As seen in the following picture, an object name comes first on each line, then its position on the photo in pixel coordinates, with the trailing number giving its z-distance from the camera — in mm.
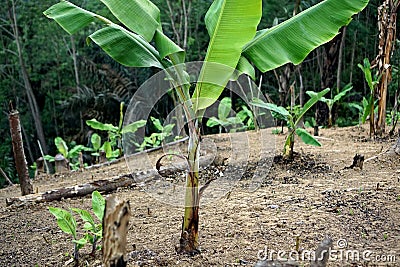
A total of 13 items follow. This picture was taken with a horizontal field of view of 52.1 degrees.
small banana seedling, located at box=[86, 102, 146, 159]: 5777
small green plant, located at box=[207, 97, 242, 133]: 6081
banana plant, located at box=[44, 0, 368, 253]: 2295
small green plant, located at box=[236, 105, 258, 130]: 7048
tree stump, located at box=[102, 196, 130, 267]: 1554
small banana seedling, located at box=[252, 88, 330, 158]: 3852
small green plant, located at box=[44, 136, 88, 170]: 6480
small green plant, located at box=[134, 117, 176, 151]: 6218
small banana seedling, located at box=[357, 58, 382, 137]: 4949
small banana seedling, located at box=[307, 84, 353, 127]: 5874
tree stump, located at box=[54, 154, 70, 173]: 6695
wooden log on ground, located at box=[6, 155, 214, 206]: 3859
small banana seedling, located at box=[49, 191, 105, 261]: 2330
